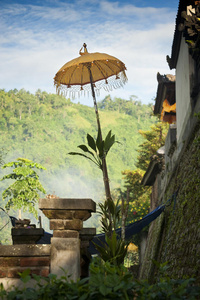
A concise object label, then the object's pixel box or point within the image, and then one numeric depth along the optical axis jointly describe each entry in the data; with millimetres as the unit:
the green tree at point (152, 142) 32406
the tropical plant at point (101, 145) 7719
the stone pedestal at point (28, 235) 5871
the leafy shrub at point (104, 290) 2719
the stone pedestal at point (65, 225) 4684
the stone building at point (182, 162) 6383
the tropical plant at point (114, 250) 6406
